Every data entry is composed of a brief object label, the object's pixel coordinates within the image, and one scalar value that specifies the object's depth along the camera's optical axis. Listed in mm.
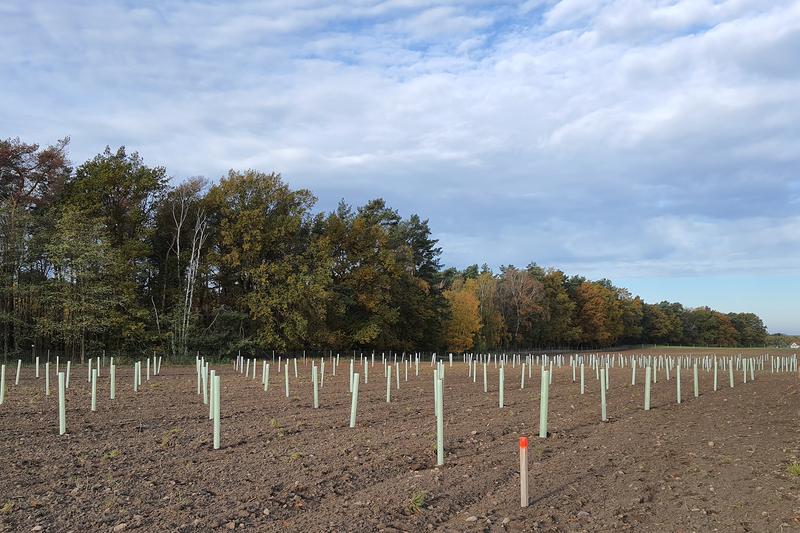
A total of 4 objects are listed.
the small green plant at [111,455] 8668
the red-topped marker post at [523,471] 6195
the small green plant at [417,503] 6266
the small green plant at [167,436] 9757
